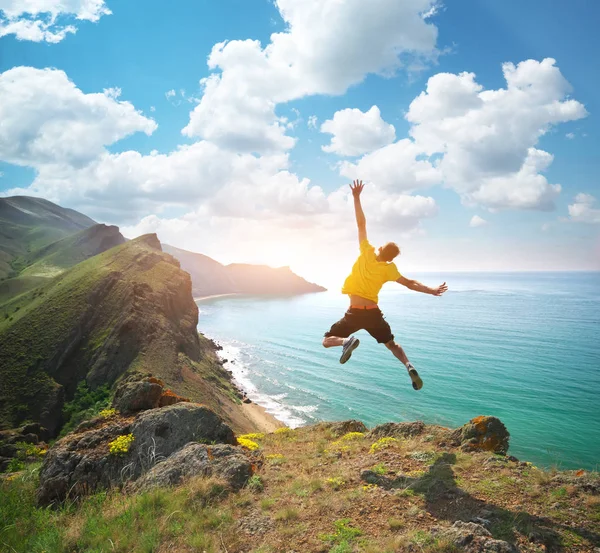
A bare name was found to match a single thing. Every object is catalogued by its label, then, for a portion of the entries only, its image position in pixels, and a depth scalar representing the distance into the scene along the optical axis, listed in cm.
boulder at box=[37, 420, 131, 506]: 722
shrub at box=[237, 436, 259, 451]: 1041
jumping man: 702
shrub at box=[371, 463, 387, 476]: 732
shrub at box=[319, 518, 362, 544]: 496
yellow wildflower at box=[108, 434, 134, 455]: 805
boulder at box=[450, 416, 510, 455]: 873
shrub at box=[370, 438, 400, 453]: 923
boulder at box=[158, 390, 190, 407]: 1038
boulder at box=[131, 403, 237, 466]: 829
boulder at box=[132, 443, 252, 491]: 684
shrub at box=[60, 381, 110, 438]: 3997
